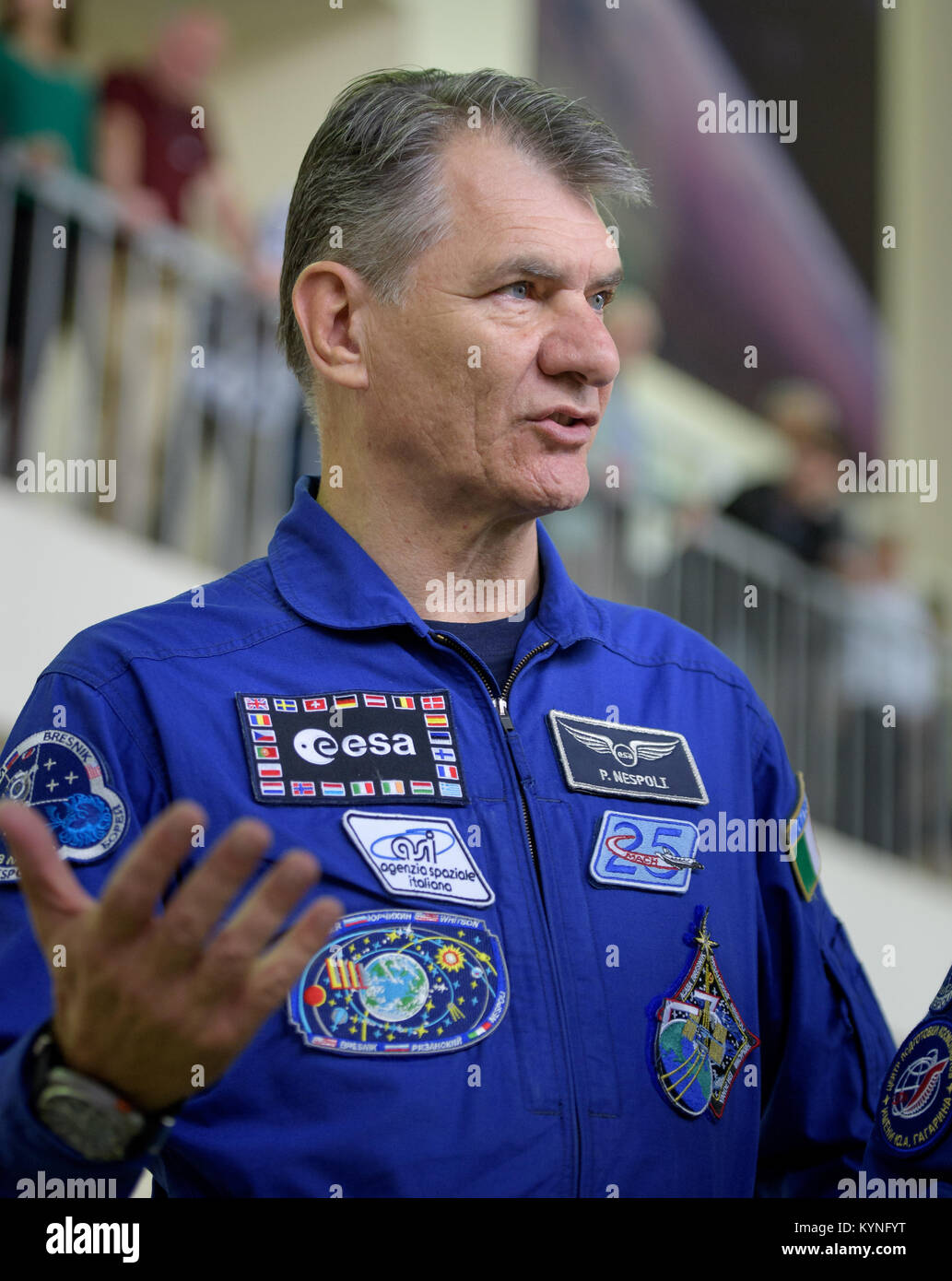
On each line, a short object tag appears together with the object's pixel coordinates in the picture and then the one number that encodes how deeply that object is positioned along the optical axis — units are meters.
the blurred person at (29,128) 8.30
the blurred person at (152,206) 8.80
